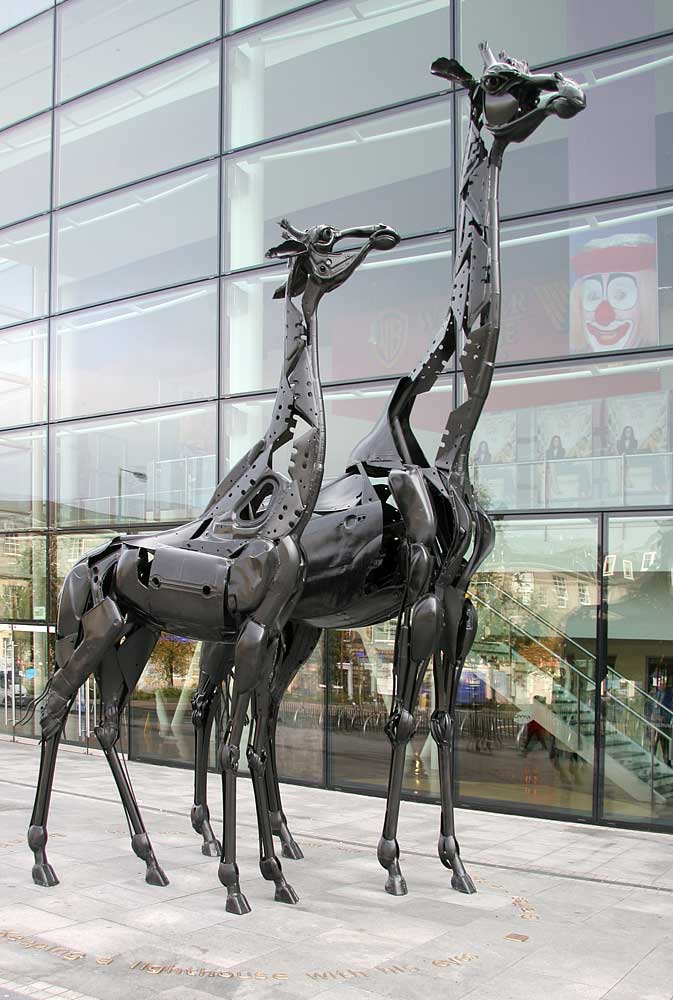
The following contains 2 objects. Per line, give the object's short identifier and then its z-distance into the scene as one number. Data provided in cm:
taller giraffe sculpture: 691
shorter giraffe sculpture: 667
